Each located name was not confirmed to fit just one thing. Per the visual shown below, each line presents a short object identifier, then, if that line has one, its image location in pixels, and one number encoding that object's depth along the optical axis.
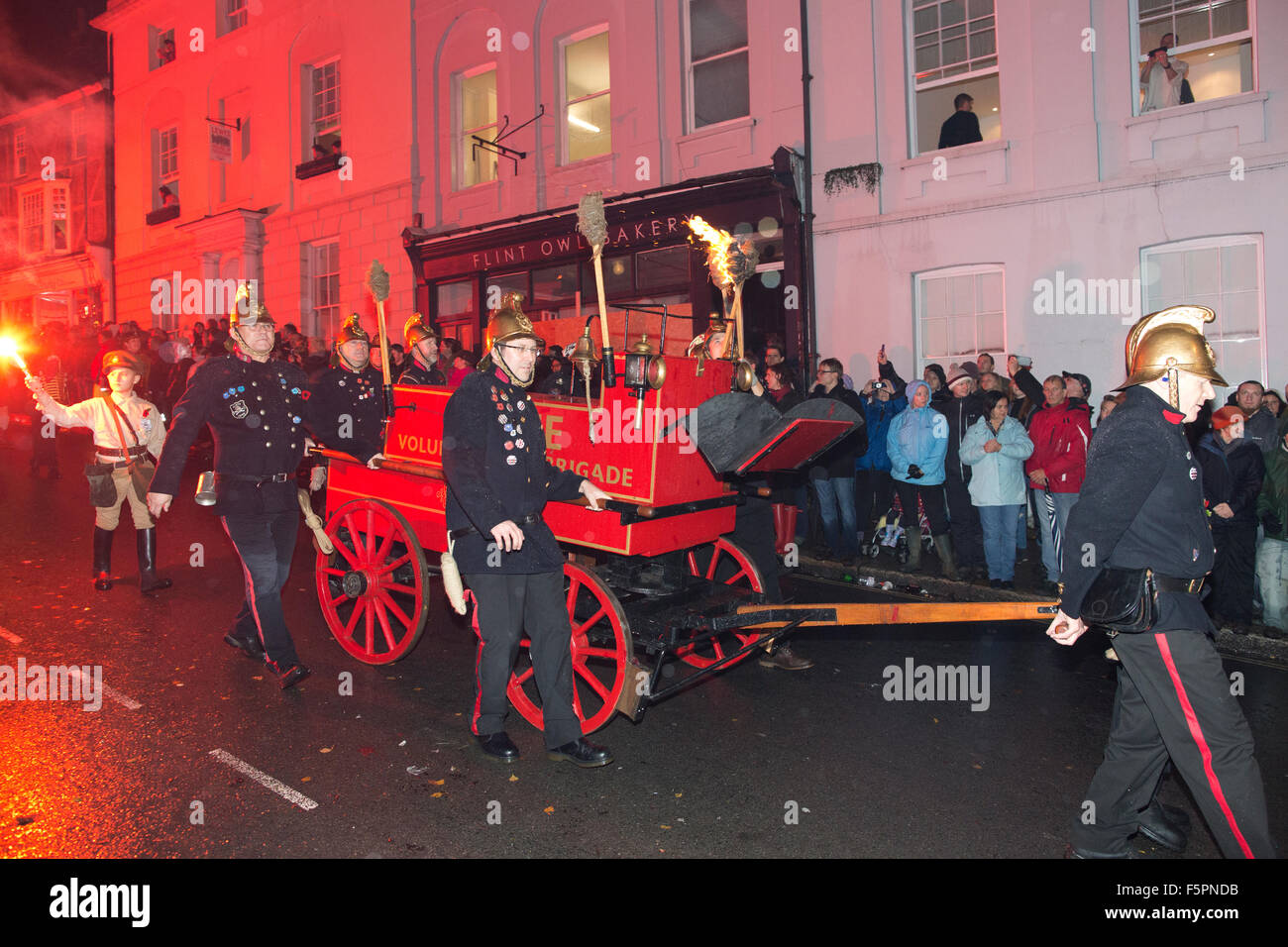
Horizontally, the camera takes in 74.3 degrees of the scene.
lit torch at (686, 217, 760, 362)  5.46
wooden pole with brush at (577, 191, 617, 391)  4.61
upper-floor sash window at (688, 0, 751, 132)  12.98
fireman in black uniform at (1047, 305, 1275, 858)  3.04
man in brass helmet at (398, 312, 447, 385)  7.05
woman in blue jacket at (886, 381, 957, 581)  8.63
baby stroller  9.48
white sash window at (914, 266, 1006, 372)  10.96
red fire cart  4.48
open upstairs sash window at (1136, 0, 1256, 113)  9.66
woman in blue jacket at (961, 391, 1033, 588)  8.07
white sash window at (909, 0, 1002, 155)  11.13
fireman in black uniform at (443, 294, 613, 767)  4.35
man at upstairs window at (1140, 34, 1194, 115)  9.80
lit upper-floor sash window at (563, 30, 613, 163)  14.64
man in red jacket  7.84
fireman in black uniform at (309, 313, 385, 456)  6.19
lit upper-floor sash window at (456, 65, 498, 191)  16.31
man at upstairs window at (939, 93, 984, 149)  11.07
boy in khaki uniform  7.62
